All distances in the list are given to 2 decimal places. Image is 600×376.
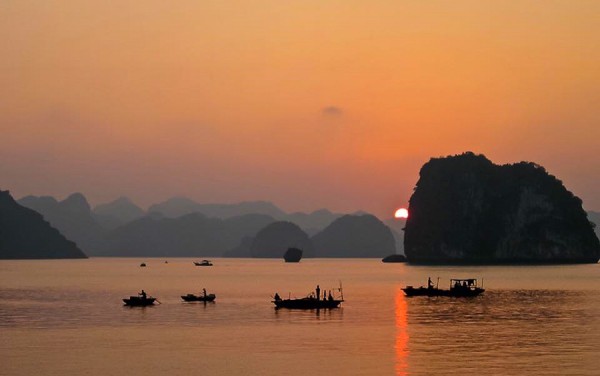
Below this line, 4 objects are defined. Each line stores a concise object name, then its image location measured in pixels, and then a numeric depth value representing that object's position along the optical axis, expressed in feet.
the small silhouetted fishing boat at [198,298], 519.60
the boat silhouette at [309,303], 460.96
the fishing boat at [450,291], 572.51
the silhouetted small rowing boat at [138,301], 489.26
